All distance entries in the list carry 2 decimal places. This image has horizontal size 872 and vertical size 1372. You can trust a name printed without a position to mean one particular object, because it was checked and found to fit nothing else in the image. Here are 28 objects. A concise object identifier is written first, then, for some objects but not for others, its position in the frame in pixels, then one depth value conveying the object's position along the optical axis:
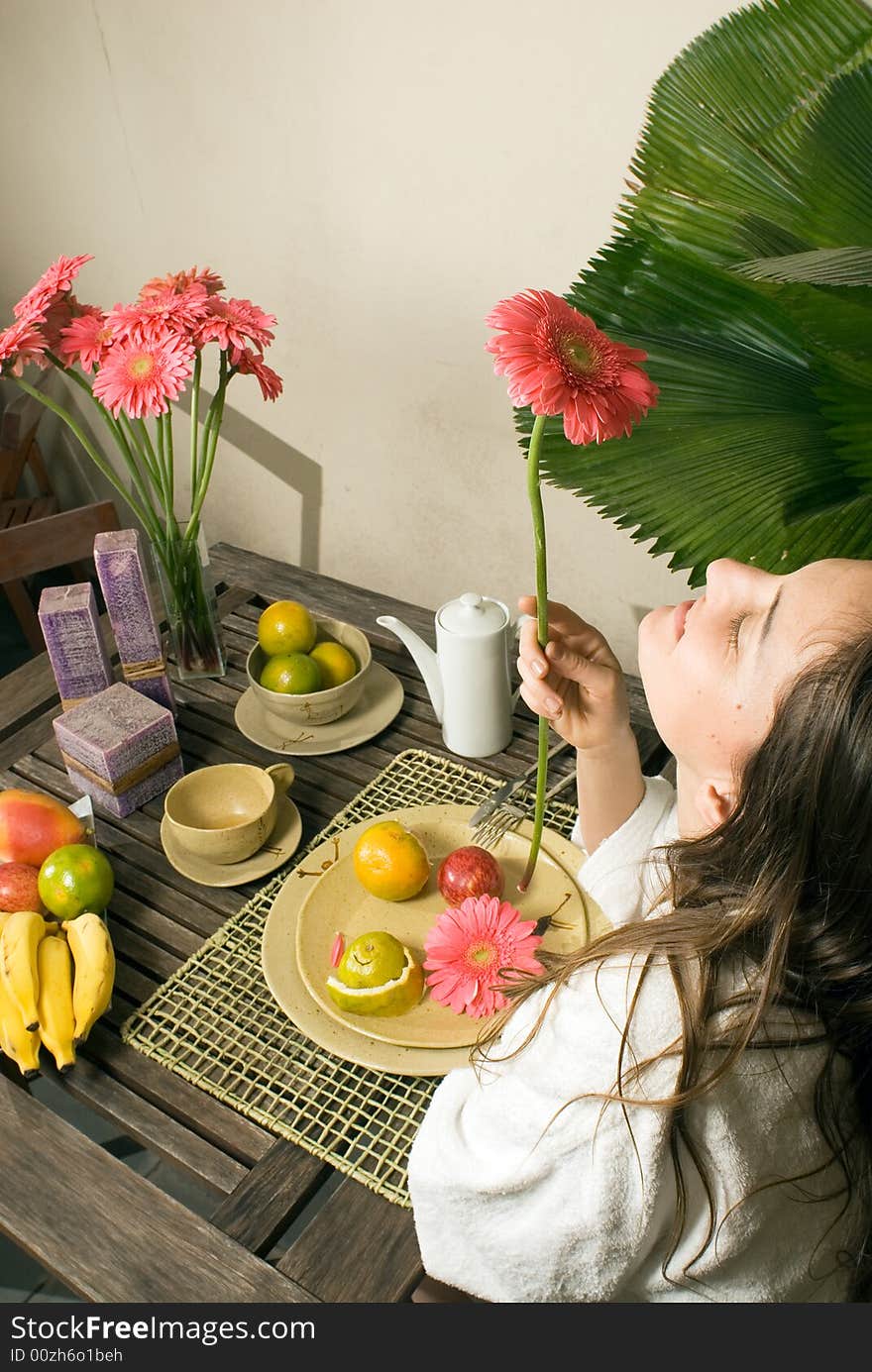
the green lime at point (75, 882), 1.09
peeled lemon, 1.00
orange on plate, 1.11
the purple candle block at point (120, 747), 1.23
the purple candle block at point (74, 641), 1.27
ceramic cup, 1.16
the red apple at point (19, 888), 1.11
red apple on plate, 1.10
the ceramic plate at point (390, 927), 0.98
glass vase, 1.41
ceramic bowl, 1.37
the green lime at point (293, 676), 1.37
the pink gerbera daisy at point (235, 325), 1.24
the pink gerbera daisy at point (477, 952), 0.99
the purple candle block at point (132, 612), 1.28
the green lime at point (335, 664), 1.42
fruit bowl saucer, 1.37
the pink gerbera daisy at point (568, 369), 0.71
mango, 1.15
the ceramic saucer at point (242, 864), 1.18
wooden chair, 1.69
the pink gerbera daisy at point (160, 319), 1.21
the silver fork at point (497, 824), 1.19
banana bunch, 0.98
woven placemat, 0.91
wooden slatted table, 0.81
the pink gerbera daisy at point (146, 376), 1.18
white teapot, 1.28
